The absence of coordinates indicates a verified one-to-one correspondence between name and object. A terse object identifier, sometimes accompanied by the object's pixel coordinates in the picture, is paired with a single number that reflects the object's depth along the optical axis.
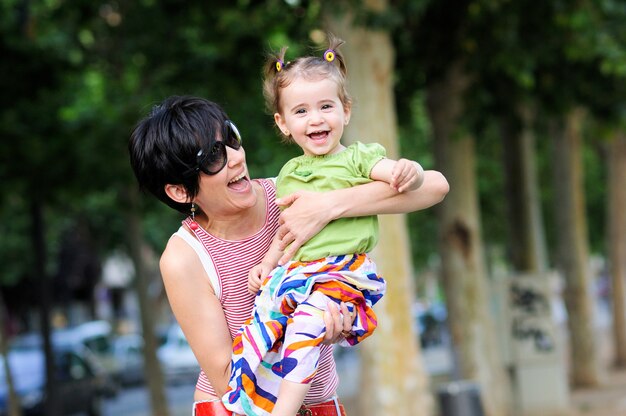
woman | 3.21
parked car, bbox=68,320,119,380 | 30.66
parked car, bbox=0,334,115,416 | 20.00
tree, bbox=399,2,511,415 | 14.40
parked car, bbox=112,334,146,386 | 32.56
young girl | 3.11
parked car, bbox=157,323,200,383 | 32.66
